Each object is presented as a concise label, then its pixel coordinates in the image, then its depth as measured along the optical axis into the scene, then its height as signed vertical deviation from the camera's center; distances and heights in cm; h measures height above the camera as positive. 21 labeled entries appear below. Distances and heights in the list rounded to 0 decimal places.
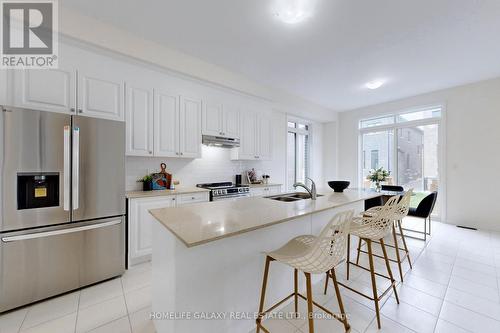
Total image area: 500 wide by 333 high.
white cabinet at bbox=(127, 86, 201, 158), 274 +61
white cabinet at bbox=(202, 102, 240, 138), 346 +82
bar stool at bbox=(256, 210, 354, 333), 128 -59
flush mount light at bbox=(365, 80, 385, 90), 391 +159
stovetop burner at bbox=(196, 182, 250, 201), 321 -41
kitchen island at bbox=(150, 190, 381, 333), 122 -66
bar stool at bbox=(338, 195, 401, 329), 188 -56
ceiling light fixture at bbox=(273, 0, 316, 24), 206 +164
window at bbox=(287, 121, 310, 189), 558 +41
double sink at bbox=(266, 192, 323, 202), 241 -37
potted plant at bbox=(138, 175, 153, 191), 304 -24
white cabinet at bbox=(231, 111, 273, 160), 399 +58
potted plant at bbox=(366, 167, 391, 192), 404 -21
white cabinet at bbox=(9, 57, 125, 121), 205 +83
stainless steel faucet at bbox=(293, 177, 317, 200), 219 -27
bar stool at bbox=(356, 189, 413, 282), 232 -51
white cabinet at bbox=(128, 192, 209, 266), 248 -74
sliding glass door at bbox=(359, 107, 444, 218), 463 +43
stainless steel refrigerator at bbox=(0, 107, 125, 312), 174 -35
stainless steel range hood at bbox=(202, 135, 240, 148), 343 +43
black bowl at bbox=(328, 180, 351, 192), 291 -27
